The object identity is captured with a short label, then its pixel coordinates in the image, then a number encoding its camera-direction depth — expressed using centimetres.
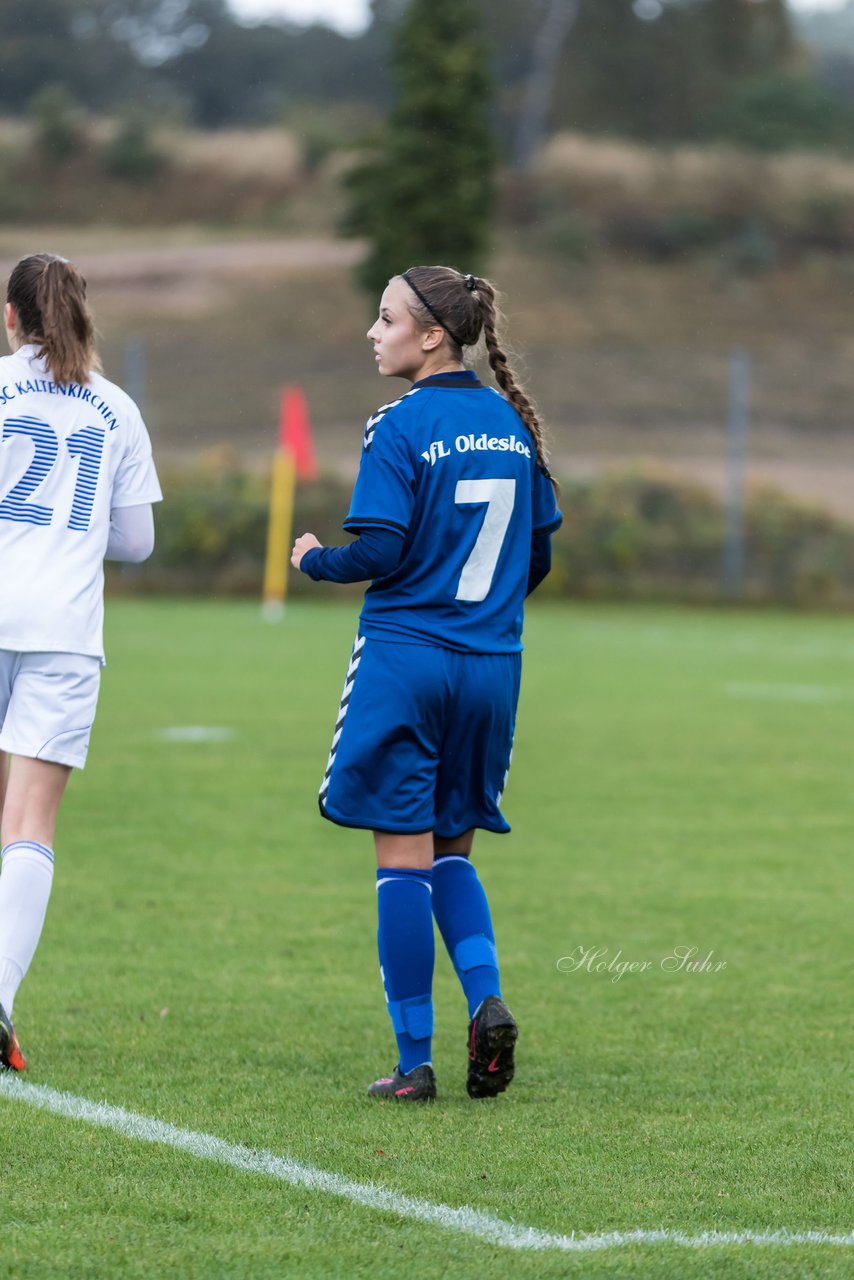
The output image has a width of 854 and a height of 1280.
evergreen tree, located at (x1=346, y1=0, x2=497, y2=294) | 7506
